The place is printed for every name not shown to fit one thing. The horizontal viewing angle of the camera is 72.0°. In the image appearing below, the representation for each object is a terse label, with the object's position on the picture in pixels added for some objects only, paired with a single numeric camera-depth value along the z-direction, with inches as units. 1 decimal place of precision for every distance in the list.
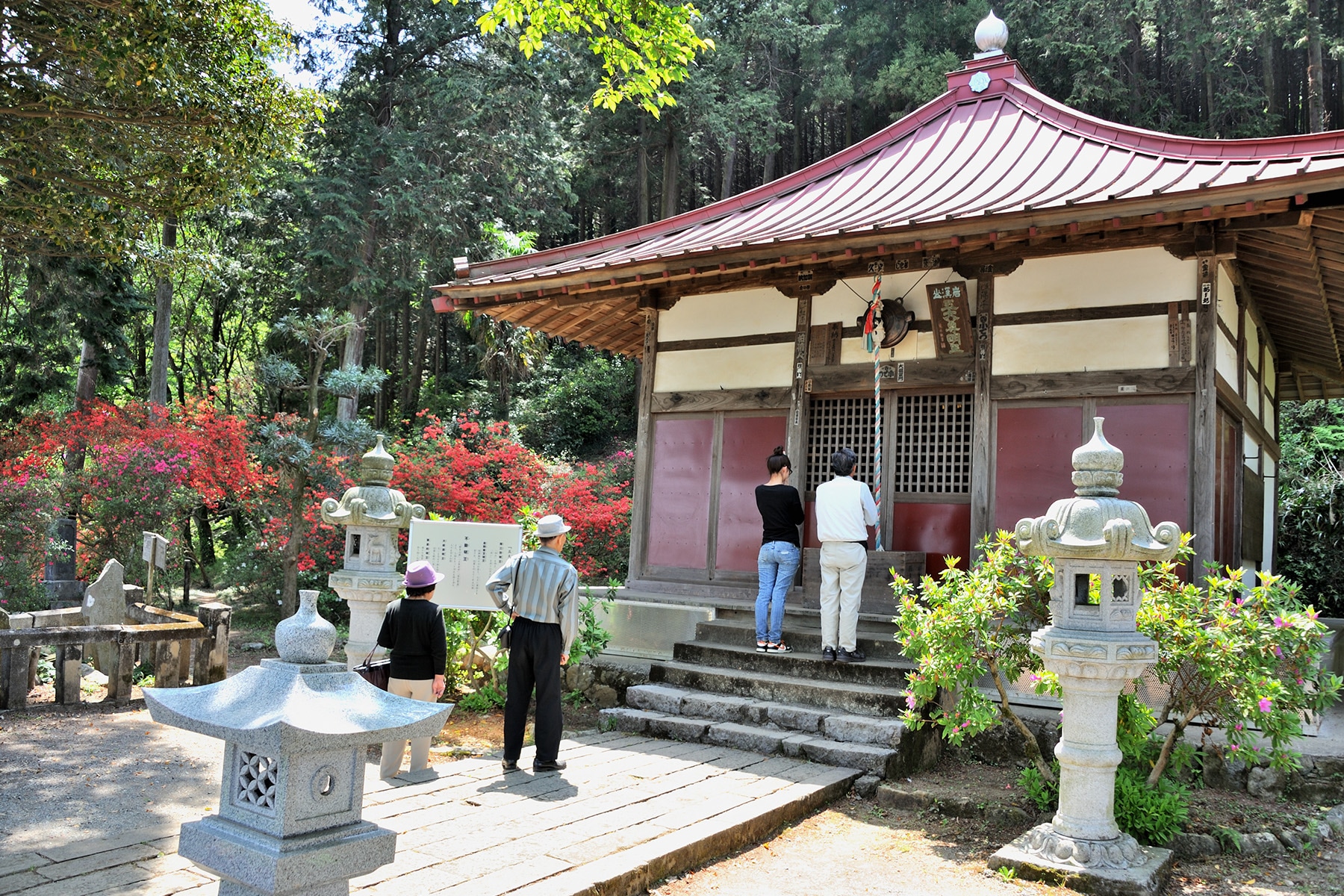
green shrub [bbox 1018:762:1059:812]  236.1
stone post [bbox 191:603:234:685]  364.5
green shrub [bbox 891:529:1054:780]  233.3
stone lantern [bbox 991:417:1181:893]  199.9
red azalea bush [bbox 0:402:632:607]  498.1
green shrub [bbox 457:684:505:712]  350.9
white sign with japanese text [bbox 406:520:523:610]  326.3
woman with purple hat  243.0
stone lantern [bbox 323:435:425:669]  290.4
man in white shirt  305.0
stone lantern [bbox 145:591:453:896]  113.4
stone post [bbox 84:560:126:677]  401.7
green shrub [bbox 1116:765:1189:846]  216.5
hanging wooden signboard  356.5
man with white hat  253.6
